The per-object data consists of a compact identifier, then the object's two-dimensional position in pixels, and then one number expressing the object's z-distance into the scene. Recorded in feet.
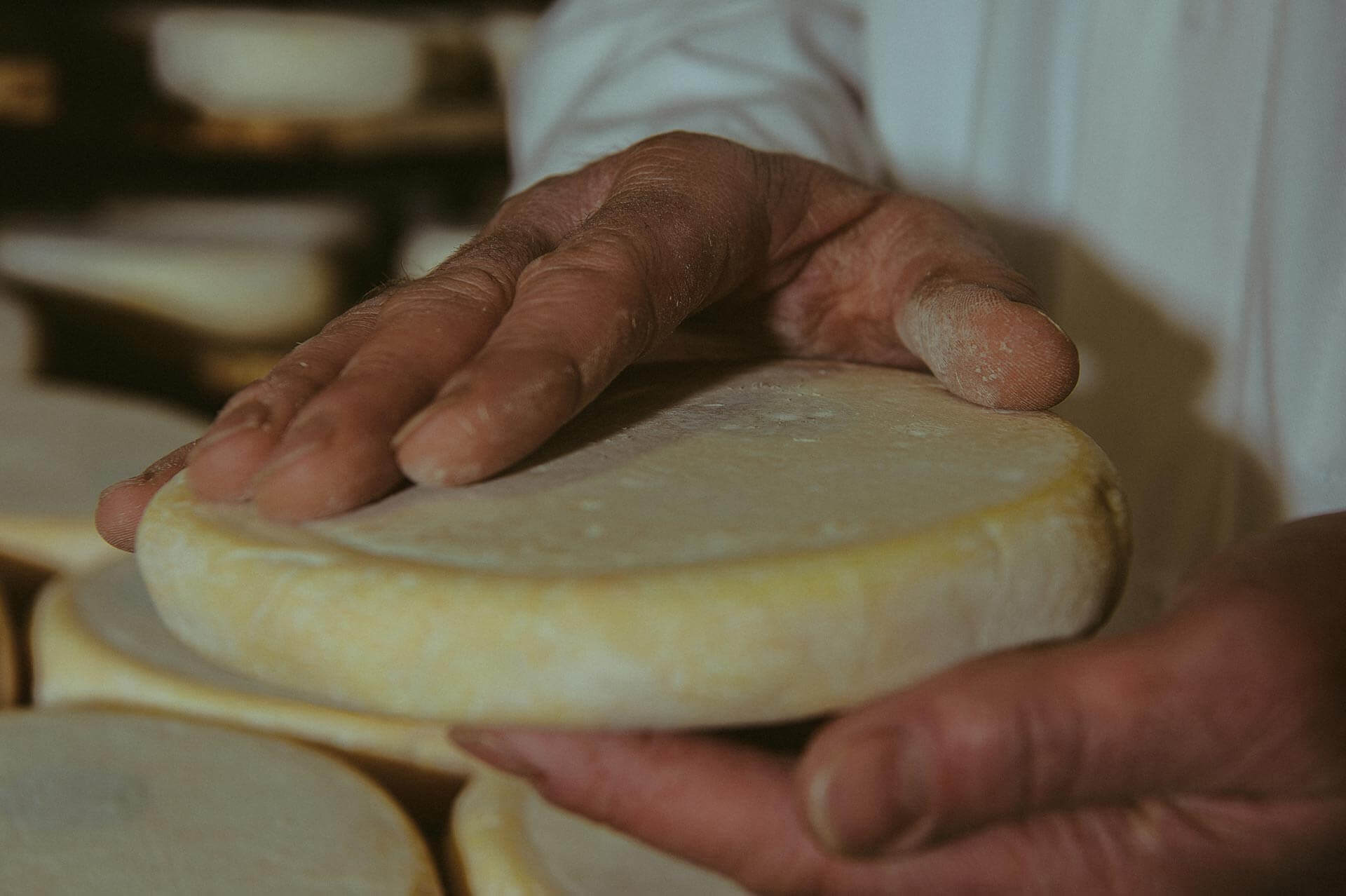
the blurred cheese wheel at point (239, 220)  3.94
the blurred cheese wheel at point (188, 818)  1.43
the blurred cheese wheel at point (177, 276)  3.47
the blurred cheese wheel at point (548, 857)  1.47
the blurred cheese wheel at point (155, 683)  1.67
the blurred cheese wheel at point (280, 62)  3.79
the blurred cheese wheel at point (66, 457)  2.16
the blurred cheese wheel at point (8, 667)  1.83
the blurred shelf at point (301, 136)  4.02
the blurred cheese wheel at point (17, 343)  3.01
